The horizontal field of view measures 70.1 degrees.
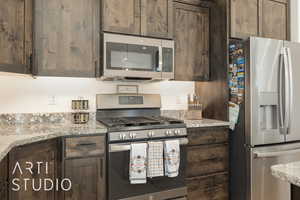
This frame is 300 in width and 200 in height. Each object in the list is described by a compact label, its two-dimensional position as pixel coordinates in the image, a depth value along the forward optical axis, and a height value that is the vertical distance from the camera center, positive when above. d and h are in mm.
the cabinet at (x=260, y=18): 2502 +1033
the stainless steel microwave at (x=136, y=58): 2109 +449
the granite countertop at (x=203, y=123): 2198 -237
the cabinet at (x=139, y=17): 2154 +888
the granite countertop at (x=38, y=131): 1376 -246
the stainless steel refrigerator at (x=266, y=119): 2141 -190
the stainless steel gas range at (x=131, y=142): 1860 -369
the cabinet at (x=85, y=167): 1752 -554
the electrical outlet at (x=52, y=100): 2232 +7
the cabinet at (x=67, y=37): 1962 +608
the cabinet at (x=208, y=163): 2211 -669
